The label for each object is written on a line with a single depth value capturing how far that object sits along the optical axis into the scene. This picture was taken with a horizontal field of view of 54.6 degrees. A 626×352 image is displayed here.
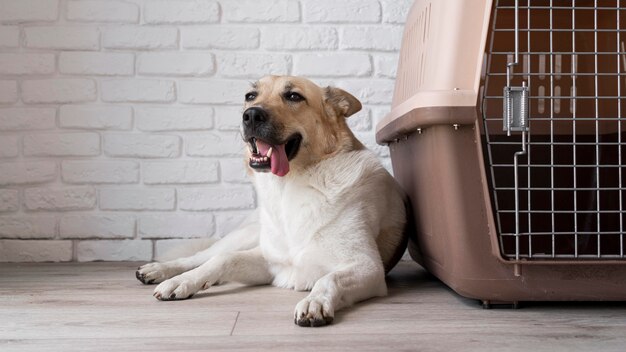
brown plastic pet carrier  1.44
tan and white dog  1.75
